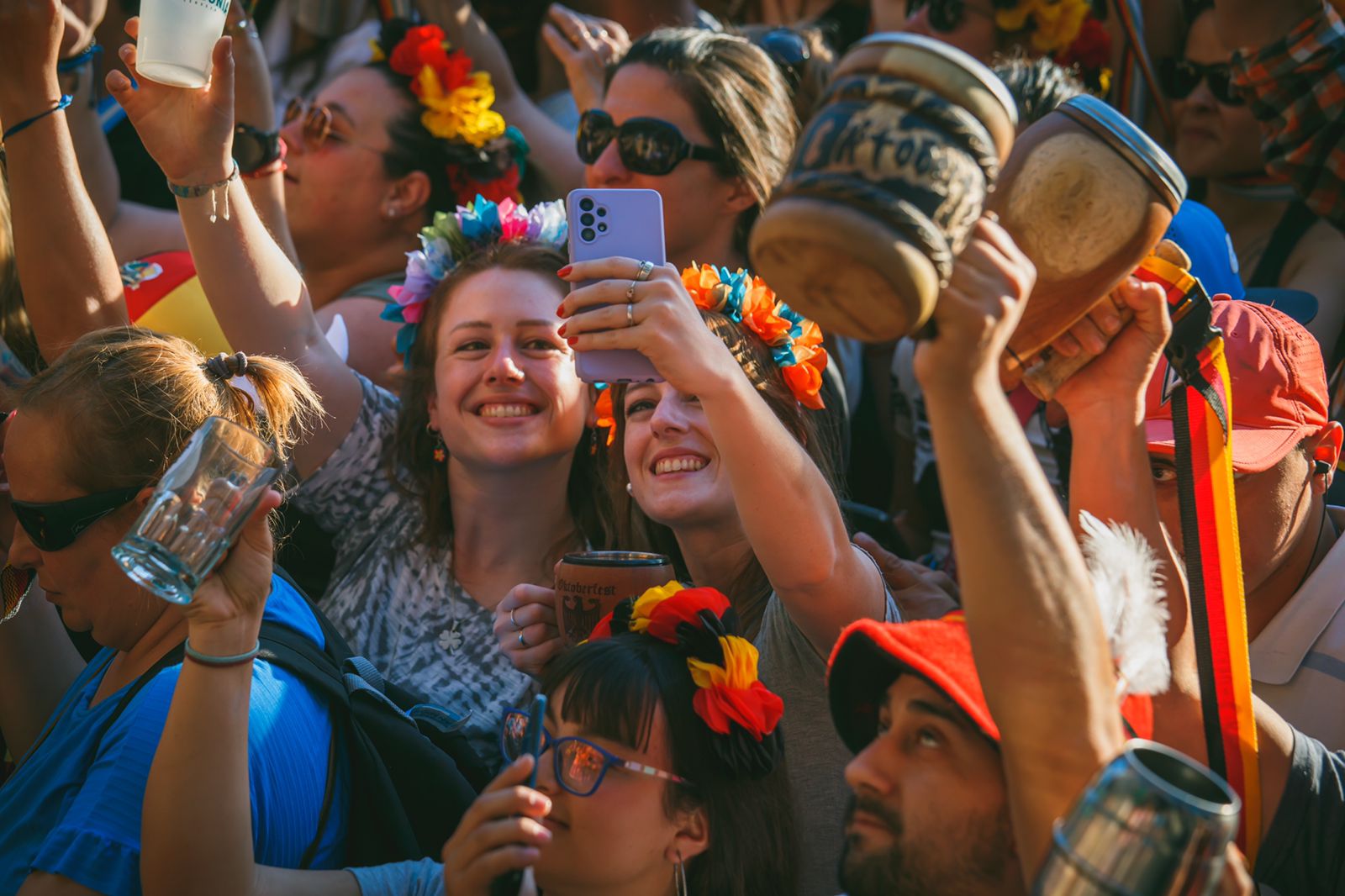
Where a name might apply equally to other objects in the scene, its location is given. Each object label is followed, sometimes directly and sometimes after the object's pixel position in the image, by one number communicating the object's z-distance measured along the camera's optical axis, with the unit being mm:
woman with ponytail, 2062
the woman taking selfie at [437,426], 3123
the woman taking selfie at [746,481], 2299
